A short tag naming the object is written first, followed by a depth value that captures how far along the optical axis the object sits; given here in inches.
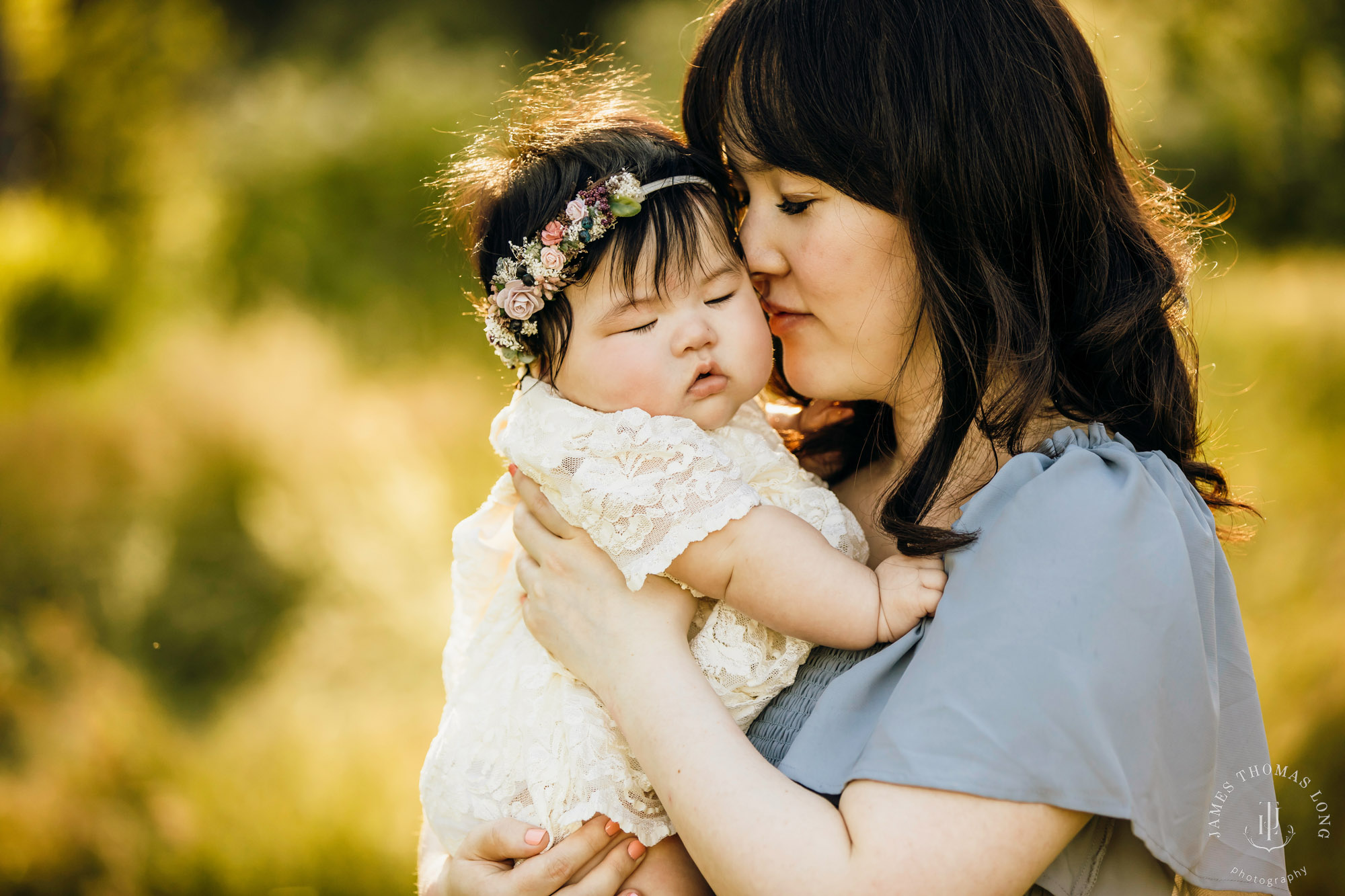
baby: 51.4
